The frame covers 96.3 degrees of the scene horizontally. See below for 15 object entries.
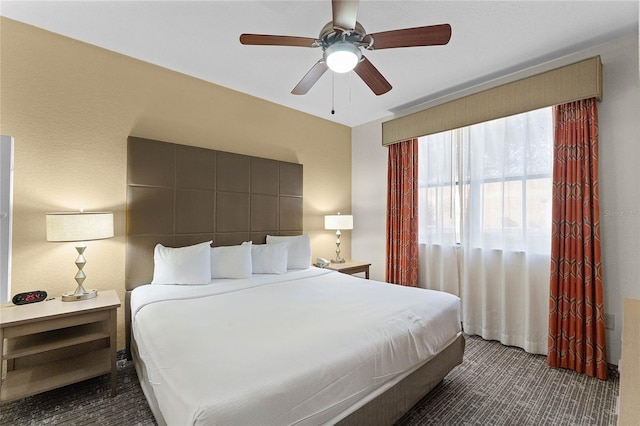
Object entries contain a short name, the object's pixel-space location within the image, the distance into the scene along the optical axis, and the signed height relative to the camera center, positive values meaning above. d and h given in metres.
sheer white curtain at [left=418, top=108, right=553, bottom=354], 2.79 -0.08
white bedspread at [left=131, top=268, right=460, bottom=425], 1.11 -0.65
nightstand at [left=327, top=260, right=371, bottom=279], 3.75 -0.69
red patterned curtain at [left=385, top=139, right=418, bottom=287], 3.82 +0.02
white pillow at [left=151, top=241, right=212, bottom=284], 2.54 -0.45
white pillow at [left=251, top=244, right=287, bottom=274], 3.11 -0.48
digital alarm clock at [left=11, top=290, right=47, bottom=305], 2.04 -0.60
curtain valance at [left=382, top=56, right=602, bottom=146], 2.41 +1.16
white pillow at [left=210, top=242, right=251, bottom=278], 2.82 -0.47
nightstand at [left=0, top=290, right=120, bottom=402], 1.84 -0.94
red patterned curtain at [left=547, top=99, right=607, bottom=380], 2.38 -0.29
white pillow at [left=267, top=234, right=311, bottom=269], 3.40 -0.41
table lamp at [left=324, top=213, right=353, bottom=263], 4.02 -0.09
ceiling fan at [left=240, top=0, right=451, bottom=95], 1.60 +1.07
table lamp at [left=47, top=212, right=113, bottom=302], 2.07 -0.11
